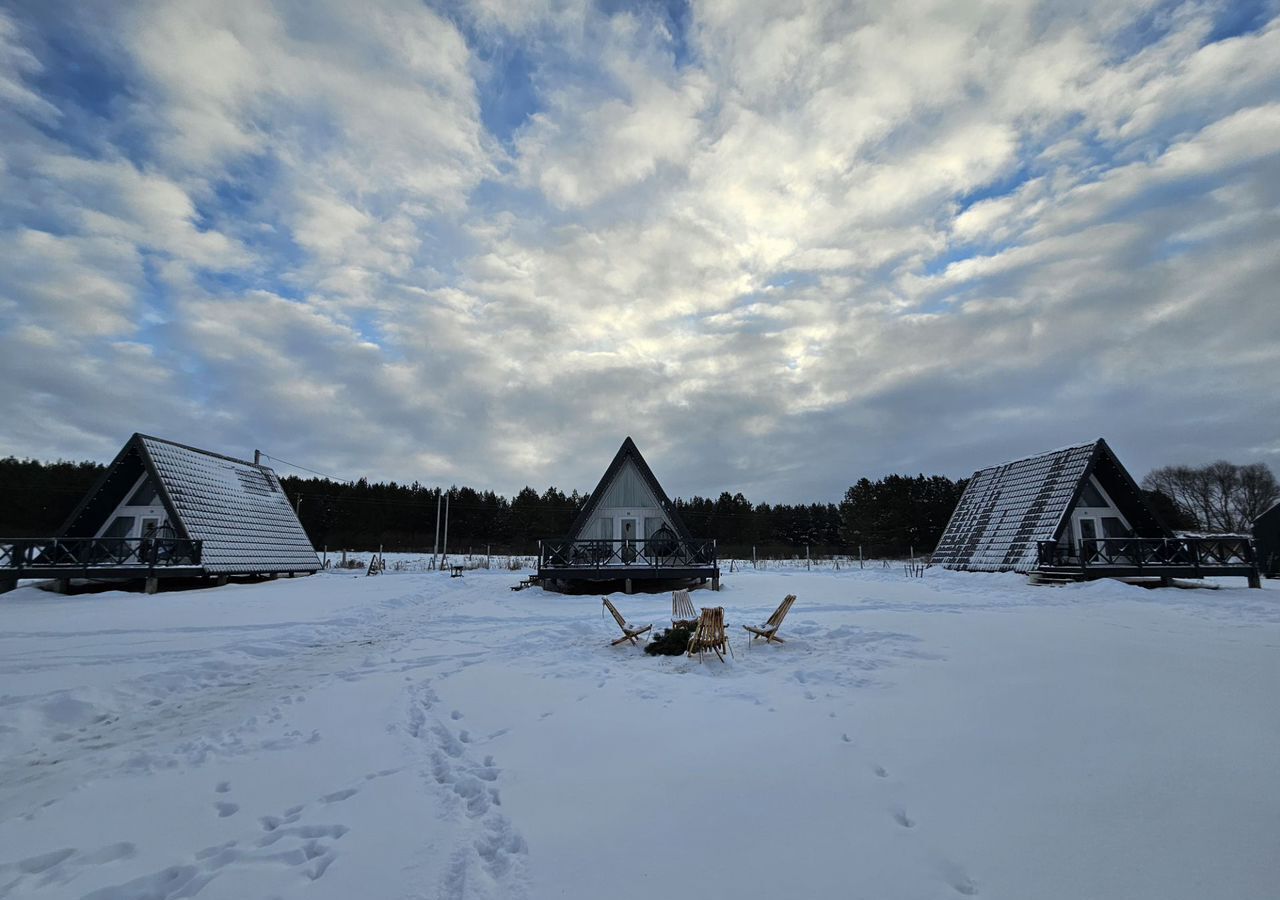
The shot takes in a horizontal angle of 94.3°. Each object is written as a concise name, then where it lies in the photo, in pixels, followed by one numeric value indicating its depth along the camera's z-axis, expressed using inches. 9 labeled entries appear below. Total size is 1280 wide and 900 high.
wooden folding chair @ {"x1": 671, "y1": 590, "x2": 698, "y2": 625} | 448.1
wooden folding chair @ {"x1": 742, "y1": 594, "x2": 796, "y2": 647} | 384.2
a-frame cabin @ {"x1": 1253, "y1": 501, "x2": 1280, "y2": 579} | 1083.1
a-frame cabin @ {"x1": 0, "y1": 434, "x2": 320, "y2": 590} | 741.9
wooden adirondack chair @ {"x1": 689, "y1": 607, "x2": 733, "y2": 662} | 346.3
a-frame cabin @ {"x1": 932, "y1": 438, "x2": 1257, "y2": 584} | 772.0
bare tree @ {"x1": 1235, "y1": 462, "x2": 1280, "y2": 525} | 1915.6
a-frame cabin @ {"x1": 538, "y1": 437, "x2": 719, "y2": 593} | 797.9
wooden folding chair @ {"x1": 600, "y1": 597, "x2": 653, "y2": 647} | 391.5
